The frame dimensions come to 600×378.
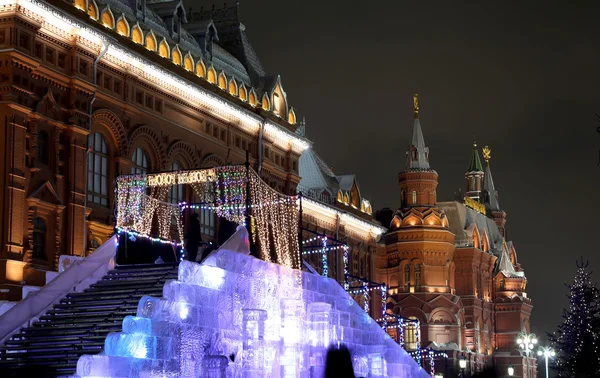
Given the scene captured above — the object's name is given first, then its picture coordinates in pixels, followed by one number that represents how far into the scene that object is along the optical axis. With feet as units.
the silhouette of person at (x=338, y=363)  107.45
